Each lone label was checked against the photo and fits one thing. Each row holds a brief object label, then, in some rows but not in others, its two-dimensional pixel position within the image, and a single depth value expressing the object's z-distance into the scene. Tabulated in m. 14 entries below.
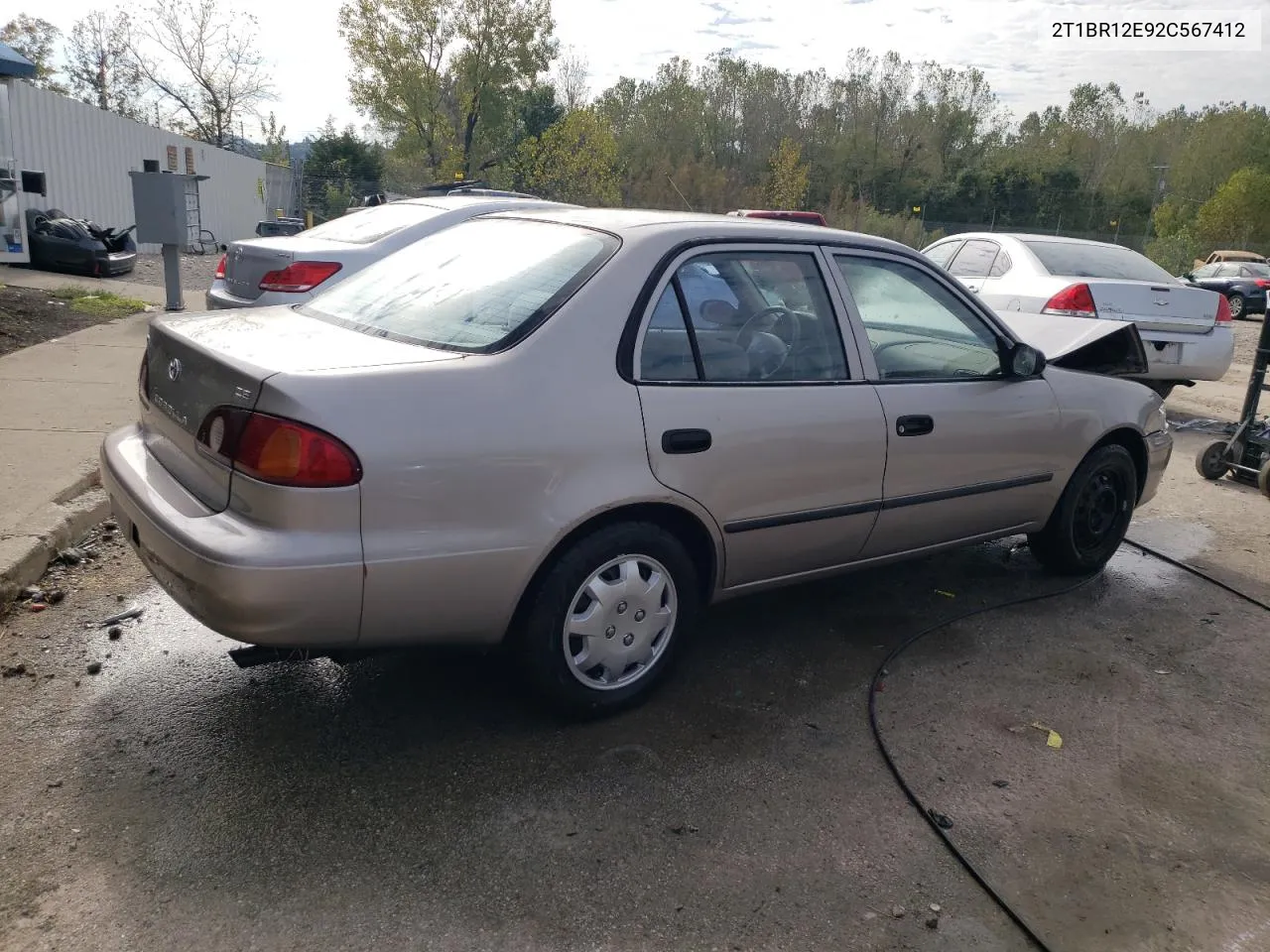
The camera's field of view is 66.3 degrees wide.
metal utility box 10.38
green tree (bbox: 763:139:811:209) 39.47
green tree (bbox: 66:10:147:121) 44.97
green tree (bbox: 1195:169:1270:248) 45.12
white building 14.62
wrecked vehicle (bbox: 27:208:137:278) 14.98
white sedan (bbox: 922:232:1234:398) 8.40
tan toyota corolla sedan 2.64
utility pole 54.19
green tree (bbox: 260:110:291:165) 49.19
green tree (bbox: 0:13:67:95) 44.44
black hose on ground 2.54
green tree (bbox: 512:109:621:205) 35.47
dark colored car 26.64
